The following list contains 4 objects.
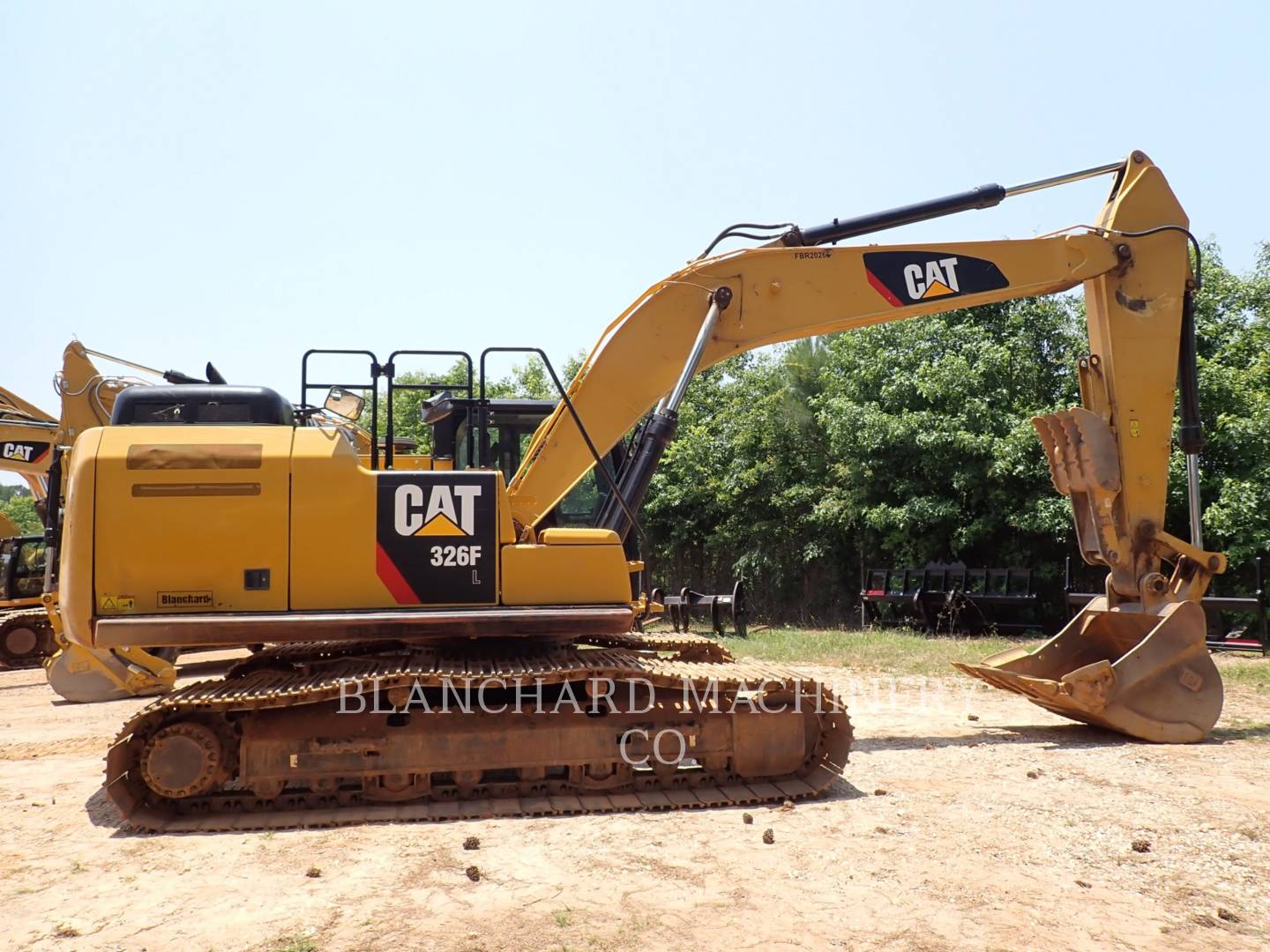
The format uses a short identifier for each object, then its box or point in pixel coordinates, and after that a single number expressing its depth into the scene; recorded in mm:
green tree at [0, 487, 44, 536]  55031
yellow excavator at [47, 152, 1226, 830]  6207
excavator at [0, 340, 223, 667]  13461
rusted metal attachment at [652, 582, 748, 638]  18656
